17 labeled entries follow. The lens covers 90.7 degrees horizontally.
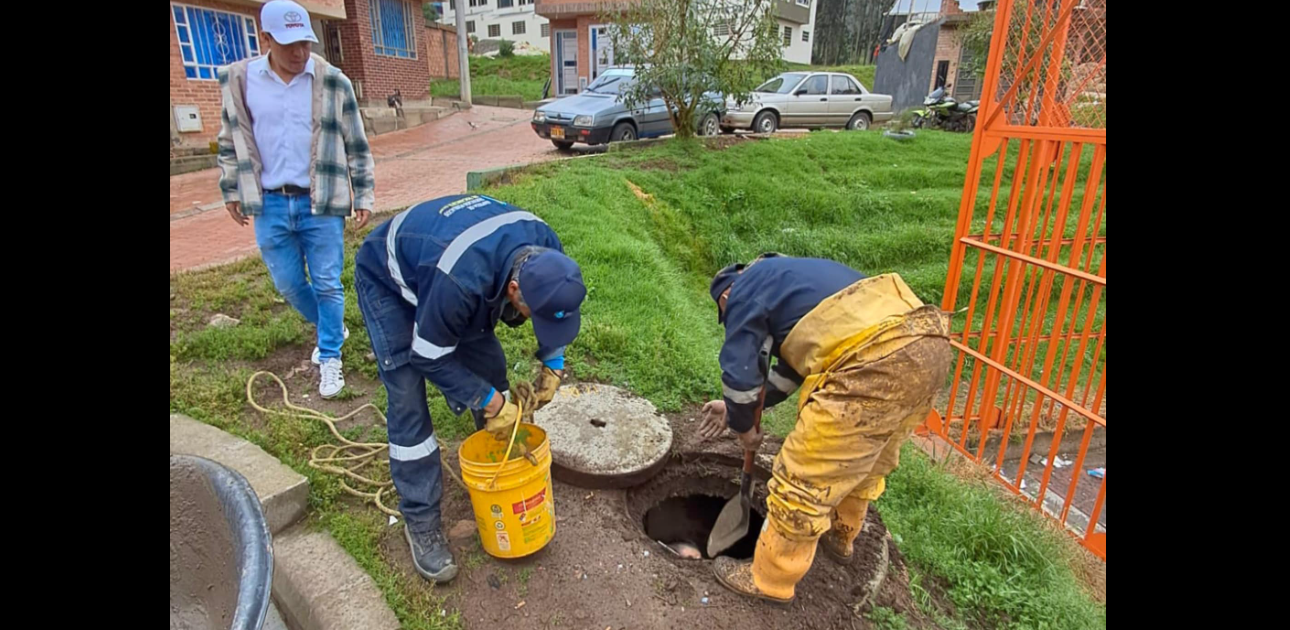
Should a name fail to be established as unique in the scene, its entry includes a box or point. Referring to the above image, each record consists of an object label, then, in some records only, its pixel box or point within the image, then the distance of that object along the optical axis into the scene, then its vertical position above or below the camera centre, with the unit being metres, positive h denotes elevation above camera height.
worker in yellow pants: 2.05 -0.87
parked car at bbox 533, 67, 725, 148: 9.94 -0.35
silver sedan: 11.93 -0.12
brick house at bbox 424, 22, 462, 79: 22.16 +1.38
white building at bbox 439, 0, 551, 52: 30.56 +3.39
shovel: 2.78 -1.81
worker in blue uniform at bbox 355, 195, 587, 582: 1.94 -0.67
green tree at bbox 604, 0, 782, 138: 8.72 +0.67
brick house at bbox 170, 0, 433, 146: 9.71 +0.75
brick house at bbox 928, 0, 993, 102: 17.53 +1.10
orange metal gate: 3.31 -0.51
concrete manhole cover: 2.87 -1.57
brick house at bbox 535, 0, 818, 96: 19.11 +1.54
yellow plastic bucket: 2.13 -1.31
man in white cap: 2.99 -0.31
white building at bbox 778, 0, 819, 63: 28.28 +3.16
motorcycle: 14.27 -0.30
